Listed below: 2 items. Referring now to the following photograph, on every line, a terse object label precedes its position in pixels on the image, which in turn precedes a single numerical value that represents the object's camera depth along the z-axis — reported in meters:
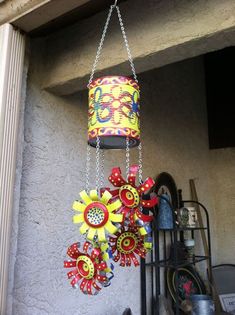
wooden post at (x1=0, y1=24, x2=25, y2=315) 1.08
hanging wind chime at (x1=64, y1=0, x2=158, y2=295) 0.86
